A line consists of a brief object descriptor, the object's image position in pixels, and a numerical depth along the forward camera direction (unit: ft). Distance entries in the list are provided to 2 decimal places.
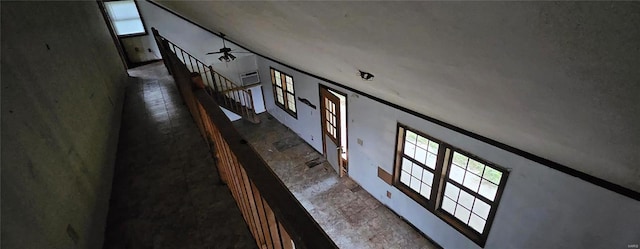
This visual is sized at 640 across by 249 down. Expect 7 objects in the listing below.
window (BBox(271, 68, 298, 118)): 23.56
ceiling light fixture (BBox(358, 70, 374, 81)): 8.45
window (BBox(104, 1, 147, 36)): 26.94
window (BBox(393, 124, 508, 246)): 11.42
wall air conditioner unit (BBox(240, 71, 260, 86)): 26.50
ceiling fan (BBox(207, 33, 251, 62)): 18.97
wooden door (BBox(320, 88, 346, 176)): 18.02
